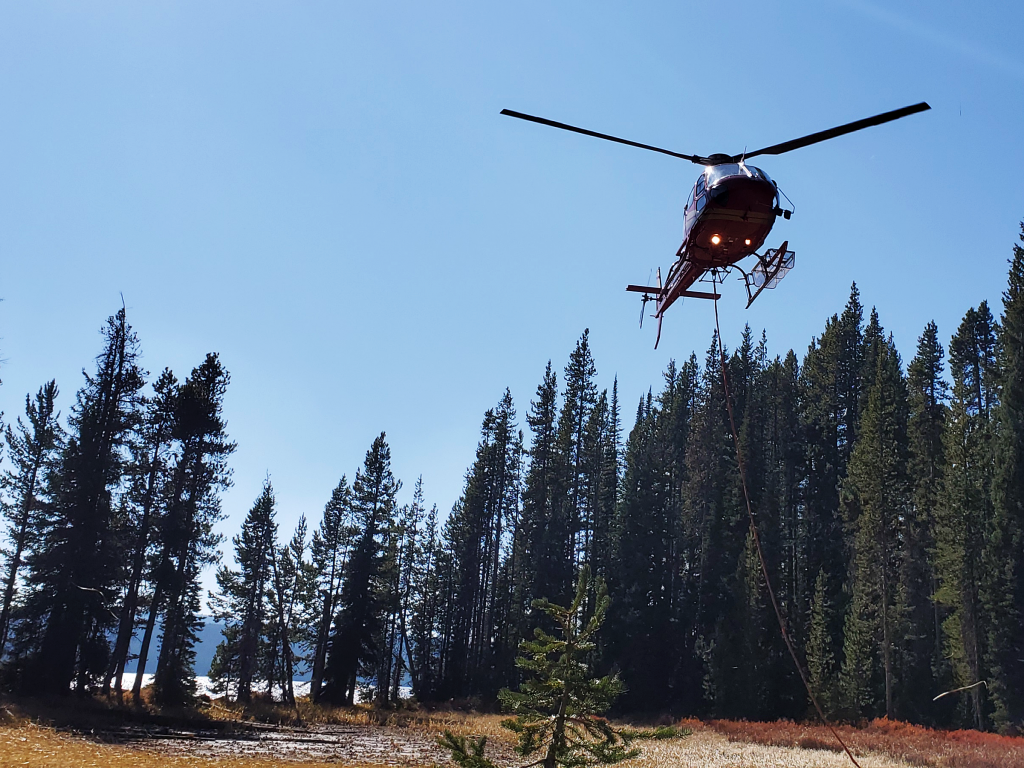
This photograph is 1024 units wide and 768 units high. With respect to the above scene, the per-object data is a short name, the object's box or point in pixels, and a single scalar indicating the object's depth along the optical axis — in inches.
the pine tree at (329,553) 2140.4
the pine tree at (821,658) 1640.0
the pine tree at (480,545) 2347.4
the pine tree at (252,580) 1998.0
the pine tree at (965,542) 1533.0
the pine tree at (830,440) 2085.4
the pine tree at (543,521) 2180.1
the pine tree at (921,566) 1710.1
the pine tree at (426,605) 2600.9
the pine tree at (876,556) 1628.9
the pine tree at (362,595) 1952.5
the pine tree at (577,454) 2375.7
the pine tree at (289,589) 2088.3
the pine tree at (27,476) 1568.7
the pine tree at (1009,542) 1429.6
